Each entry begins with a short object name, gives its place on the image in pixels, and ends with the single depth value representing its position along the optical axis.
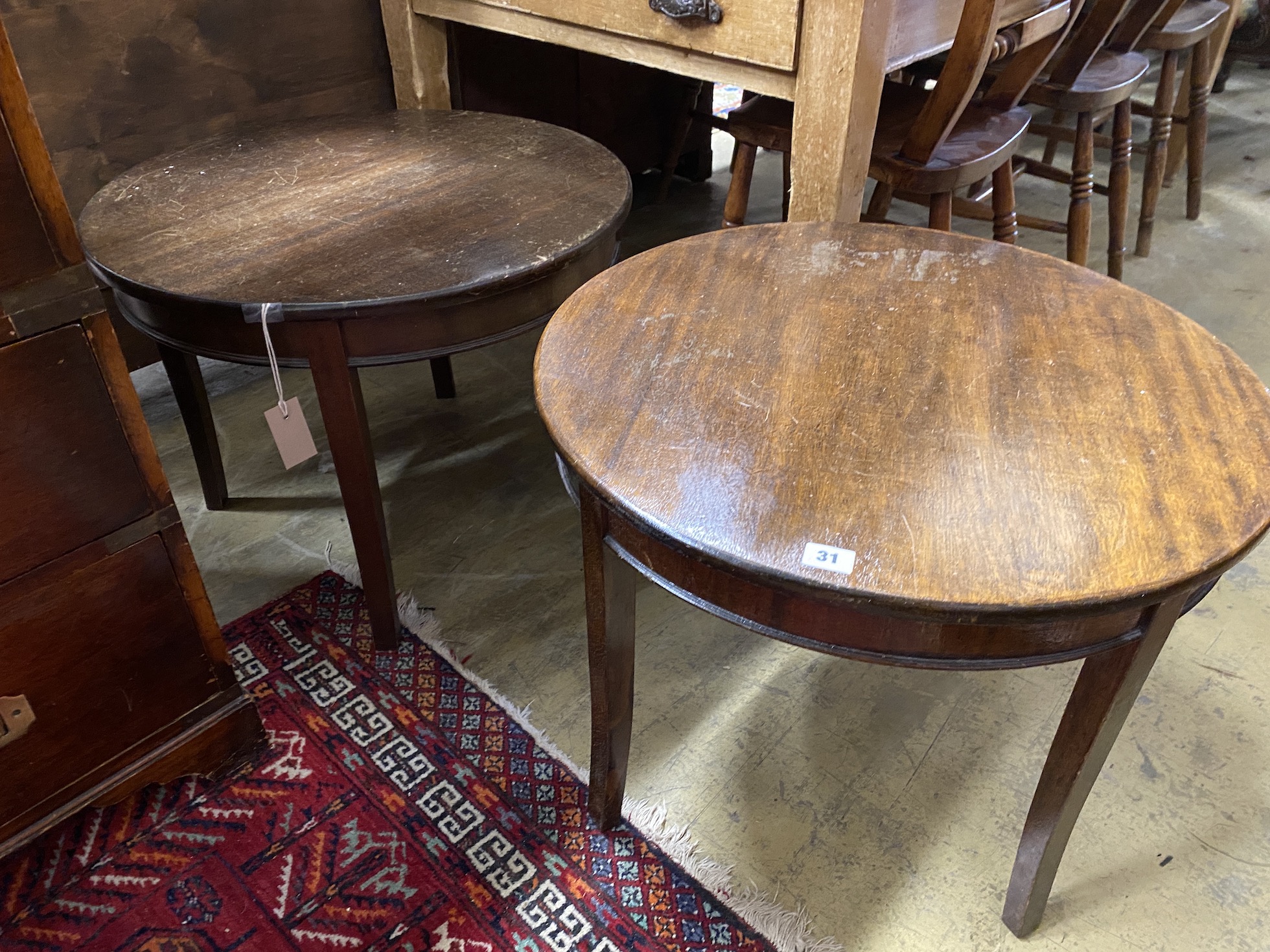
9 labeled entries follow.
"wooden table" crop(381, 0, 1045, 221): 1.28
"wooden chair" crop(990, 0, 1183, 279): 2.01
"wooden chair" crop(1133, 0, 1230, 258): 2.38
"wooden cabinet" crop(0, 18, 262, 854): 0.88
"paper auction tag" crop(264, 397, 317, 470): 1.25
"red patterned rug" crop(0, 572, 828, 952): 1.10
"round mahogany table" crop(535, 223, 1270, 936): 0.72
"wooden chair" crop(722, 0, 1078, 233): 1.49
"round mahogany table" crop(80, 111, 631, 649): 1.12
